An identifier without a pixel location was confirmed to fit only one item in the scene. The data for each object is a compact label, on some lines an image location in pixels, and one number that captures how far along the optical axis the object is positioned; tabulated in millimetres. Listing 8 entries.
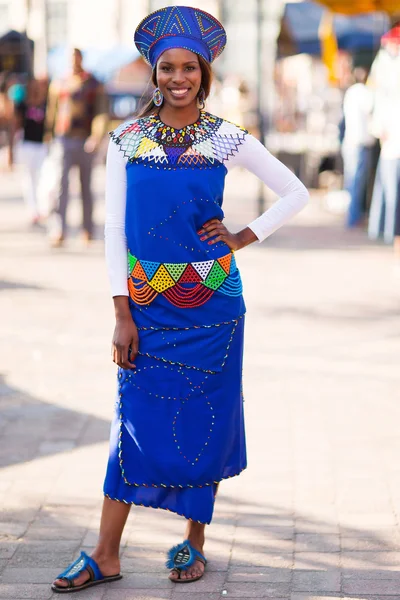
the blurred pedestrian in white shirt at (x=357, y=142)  13383
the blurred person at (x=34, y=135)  13188
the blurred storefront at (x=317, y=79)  15414
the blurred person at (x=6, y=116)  22981
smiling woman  3662
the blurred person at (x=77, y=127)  11328
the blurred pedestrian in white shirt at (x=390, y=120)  10234
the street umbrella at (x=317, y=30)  15258
